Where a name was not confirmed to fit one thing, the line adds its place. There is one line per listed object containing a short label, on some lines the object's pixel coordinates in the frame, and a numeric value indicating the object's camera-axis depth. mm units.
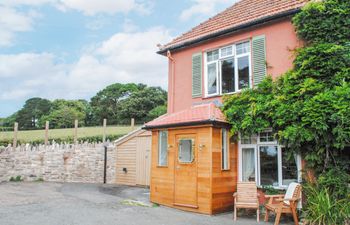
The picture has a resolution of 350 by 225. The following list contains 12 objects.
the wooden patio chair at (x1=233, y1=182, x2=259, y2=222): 8117
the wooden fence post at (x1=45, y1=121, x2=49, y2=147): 15829
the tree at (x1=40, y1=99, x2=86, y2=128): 48094
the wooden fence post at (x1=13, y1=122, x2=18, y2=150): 14967
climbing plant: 7551
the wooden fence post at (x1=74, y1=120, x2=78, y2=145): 16316
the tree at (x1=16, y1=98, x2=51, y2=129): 51156
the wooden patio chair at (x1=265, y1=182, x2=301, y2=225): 7322
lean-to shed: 15008
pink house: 8969
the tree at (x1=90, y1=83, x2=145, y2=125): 49184
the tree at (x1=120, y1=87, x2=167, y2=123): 44344
